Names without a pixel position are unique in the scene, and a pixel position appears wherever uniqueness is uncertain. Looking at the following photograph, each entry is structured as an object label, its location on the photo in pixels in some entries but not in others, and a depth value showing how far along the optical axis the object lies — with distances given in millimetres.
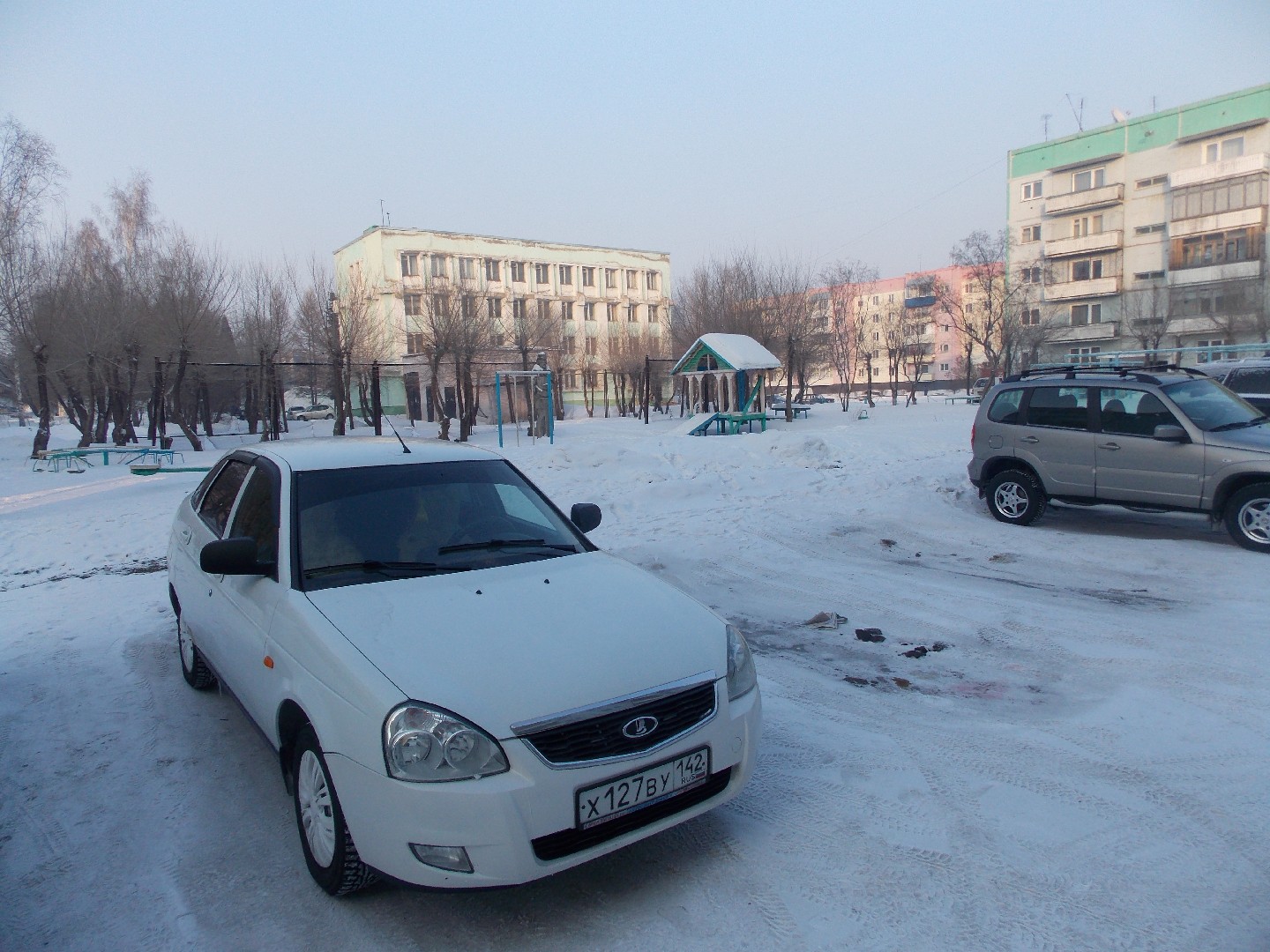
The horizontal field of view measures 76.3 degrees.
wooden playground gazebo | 25734
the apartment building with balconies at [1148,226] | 44938
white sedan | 2590
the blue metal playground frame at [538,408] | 25141
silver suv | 8117
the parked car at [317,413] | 56550
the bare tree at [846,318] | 52969
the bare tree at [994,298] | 40562
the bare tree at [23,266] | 22500
